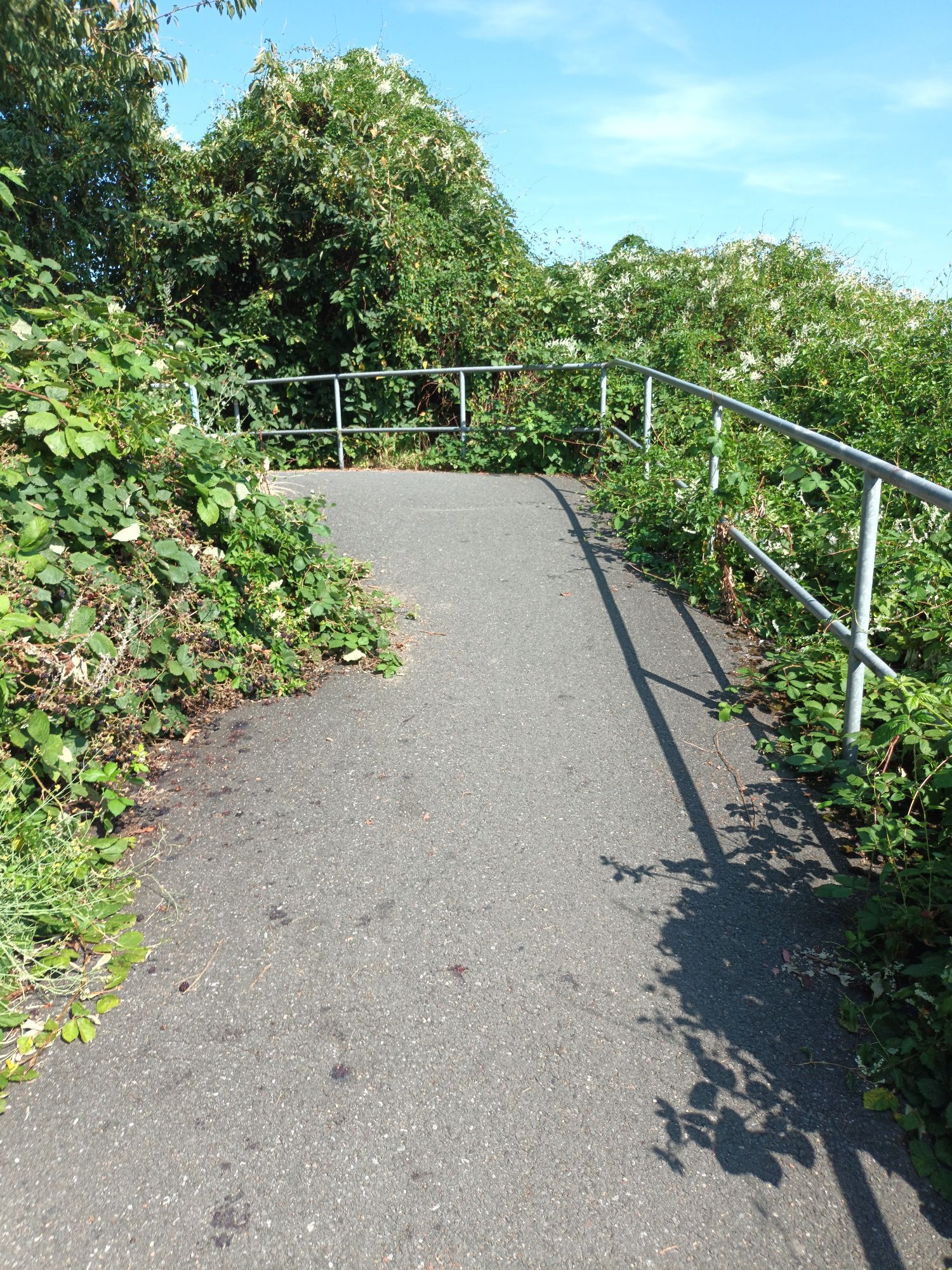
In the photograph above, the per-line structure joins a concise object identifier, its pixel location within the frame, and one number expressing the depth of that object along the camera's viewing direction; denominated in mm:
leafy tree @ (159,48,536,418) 11836
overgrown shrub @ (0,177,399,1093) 3201
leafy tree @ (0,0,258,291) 10609
